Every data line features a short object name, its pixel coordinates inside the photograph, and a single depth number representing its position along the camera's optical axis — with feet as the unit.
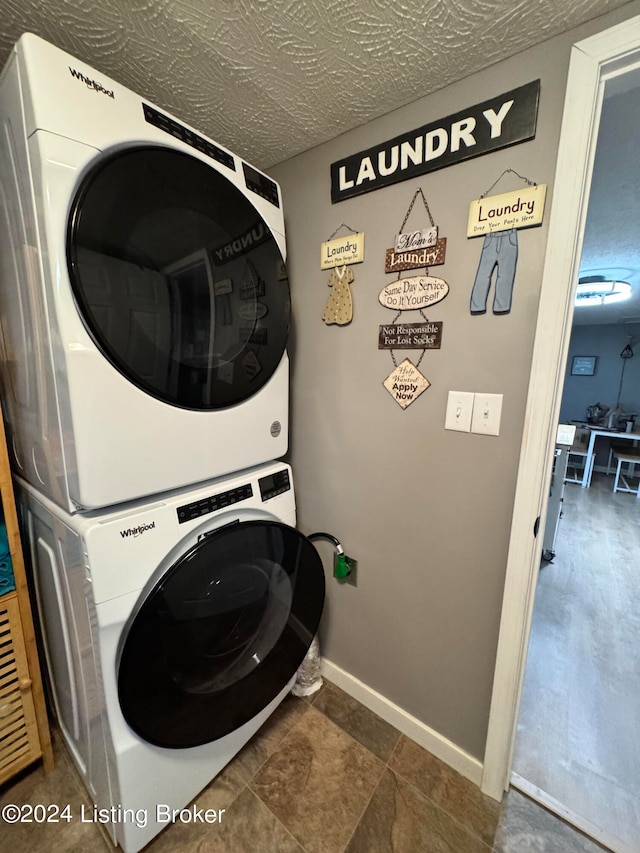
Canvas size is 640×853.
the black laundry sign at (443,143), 2.72
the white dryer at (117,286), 2.02
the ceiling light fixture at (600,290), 9.59
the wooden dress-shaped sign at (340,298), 3.76
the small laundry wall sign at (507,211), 2.73
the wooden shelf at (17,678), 3.10
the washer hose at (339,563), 4.14
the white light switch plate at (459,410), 3.22
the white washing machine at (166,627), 2.41
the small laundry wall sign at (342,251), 3.64
